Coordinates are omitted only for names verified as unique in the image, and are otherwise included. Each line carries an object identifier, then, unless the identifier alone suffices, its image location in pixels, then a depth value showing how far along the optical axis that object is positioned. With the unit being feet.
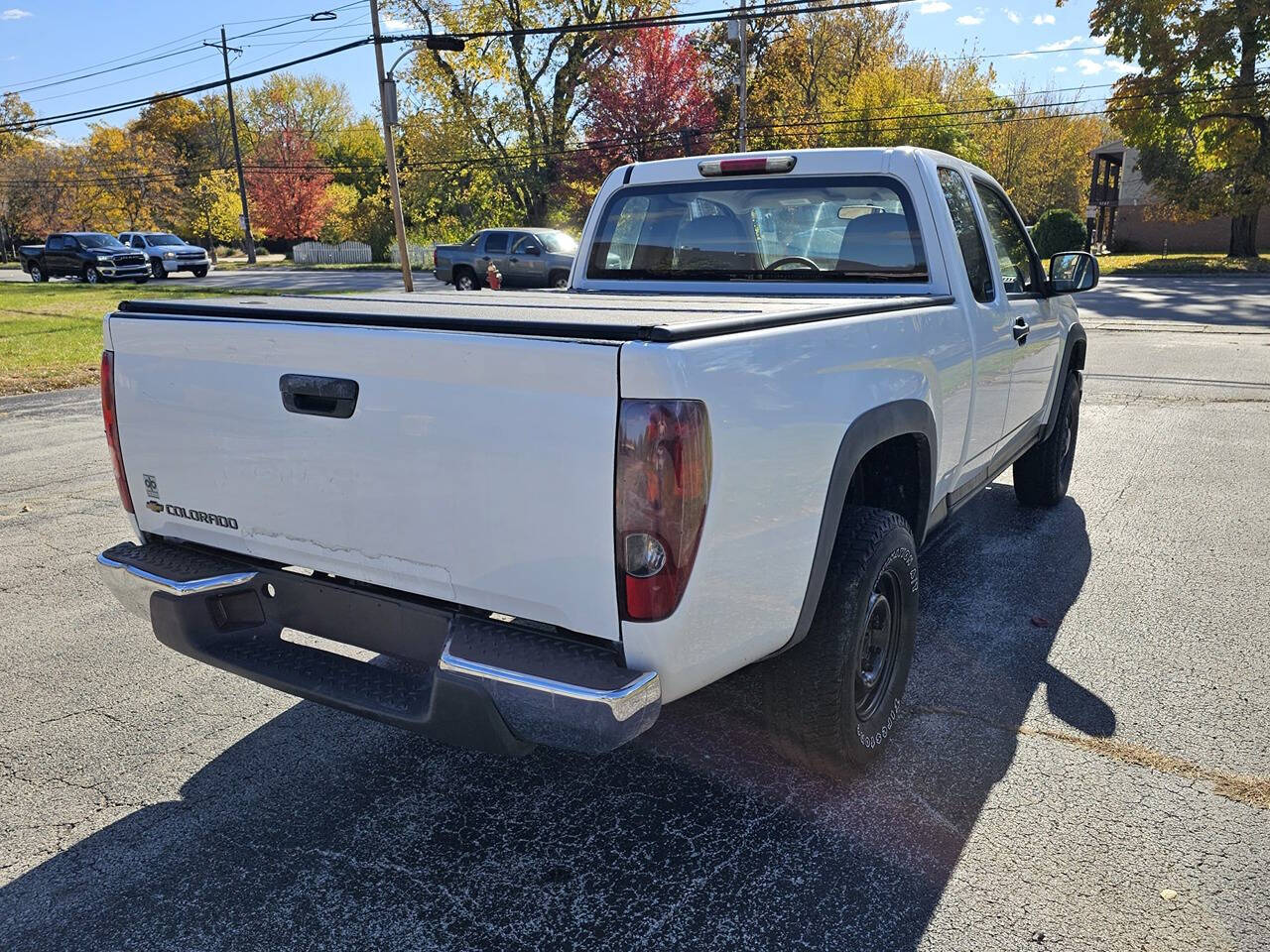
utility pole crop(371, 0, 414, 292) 75.51
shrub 99.71
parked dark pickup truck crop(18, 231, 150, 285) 110.73
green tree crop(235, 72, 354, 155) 253.24
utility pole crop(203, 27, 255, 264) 154.71
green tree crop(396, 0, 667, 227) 130.62
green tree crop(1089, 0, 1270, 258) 105.50
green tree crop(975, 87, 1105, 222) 166.30
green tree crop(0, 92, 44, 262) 188.75
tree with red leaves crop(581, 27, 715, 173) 123.95
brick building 152.87
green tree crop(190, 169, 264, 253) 189.47
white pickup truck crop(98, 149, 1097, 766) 7.20
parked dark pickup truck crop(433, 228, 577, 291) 81.56
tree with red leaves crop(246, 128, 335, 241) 192.44
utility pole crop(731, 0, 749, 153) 100.12
